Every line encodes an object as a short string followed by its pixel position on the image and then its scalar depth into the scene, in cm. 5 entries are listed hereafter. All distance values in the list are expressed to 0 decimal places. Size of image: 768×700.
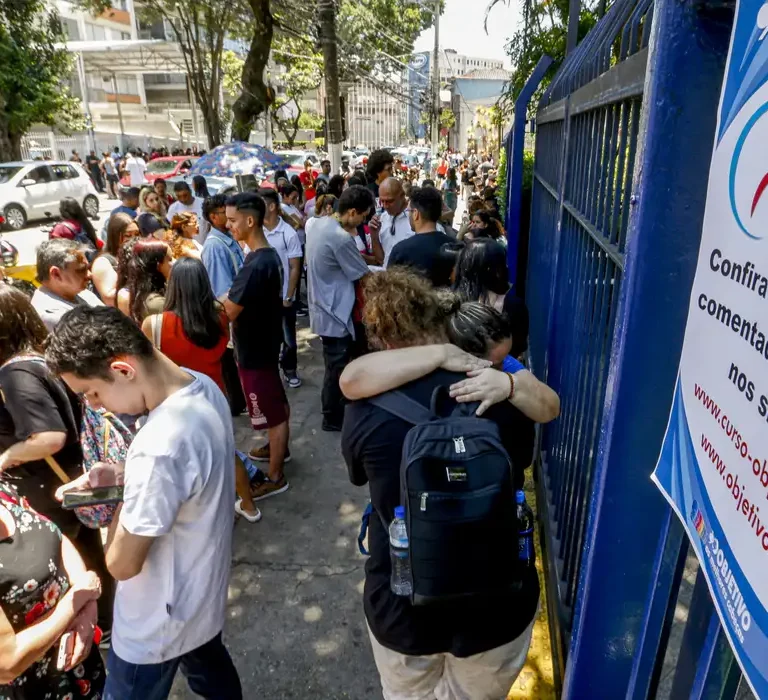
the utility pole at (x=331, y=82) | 908
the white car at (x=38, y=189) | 1527
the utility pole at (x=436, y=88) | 2423
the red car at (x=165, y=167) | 1938
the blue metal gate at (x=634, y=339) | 118
